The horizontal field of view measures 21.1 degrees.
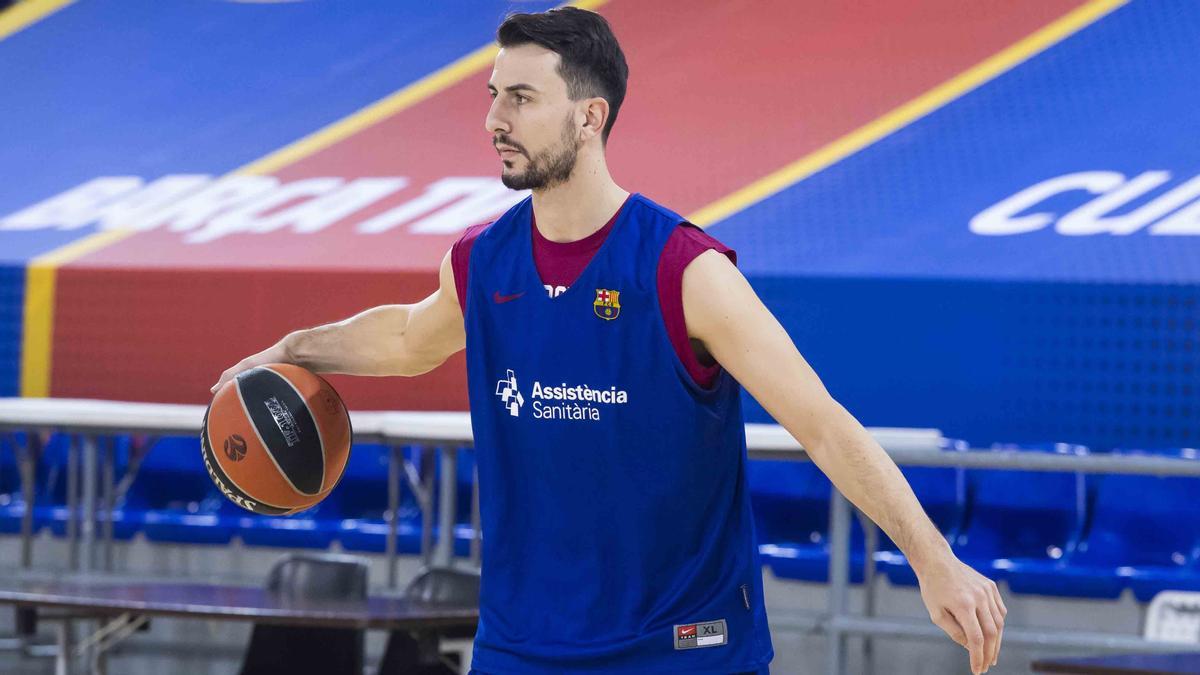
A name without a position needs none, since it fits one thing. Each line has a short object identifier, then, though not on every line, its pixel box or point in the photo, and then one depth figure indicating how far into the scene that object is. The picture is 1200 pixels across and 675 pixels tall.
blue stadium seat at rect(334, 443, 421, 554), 14.78
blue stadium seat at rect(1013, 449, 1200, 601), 11.76
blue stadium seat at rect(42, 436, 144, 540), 14.94
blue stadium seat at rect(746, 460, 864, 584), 13.26
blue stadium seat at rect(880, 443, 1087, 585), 12.52
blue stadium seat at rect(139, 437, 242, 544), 15.22
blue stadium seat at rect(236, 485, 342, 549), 14.38
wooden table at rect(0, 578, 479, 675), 8.94
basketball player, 4.57
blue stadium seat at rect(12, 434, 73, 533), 15.19
